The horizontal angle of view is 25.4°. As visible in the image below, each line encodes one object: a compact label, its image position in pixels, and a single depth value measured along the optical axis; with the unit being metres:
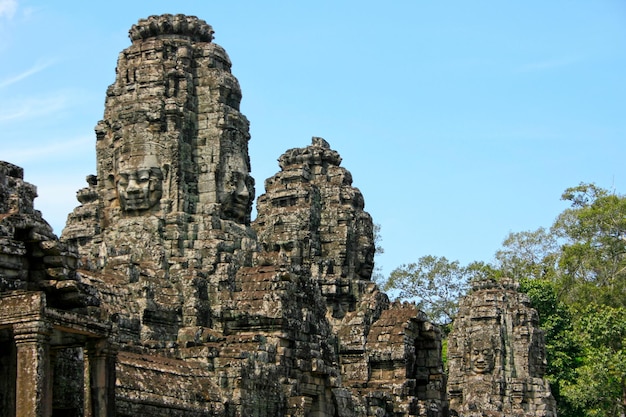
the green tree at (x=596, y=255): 68.06
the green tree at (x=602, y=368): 53.66
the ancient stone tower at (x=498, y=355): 47.84
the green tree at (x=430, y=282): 74.06
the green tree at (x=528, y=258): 71.56
